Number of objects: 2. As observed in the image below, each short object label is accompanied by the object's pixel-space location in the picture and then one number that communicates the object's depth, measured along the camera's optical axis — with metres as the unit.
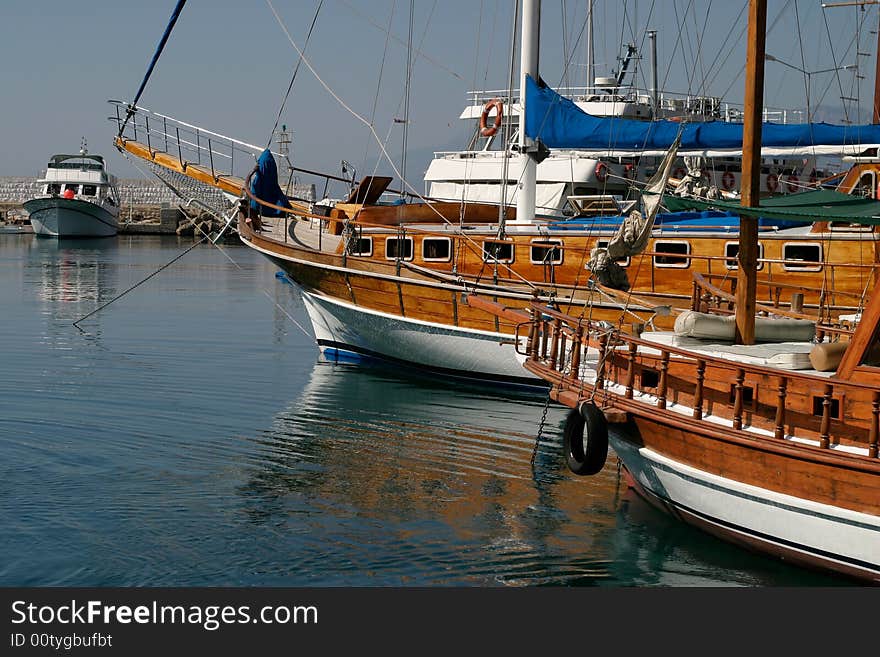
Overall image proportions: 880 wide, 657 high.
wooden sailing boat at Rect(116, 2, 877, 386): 20.22
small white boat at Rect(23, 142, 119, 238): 80.44
